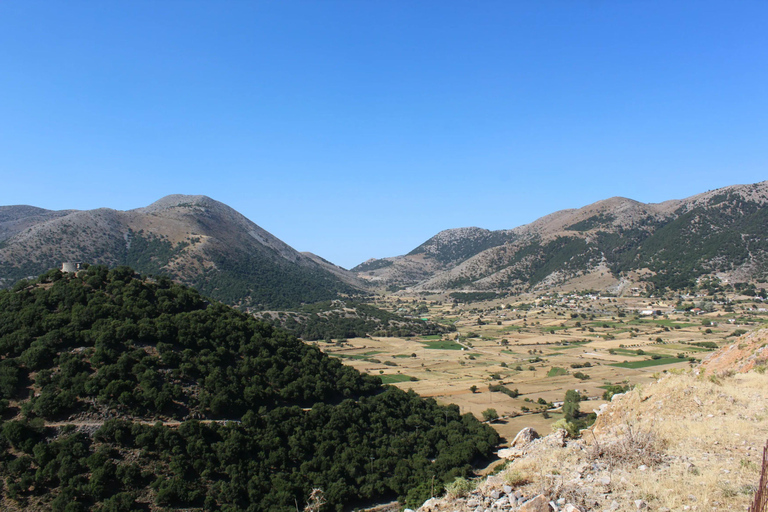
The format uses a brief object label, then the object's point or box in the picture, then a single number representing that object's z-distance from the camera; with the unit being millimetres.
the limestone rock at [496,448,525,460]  18312
